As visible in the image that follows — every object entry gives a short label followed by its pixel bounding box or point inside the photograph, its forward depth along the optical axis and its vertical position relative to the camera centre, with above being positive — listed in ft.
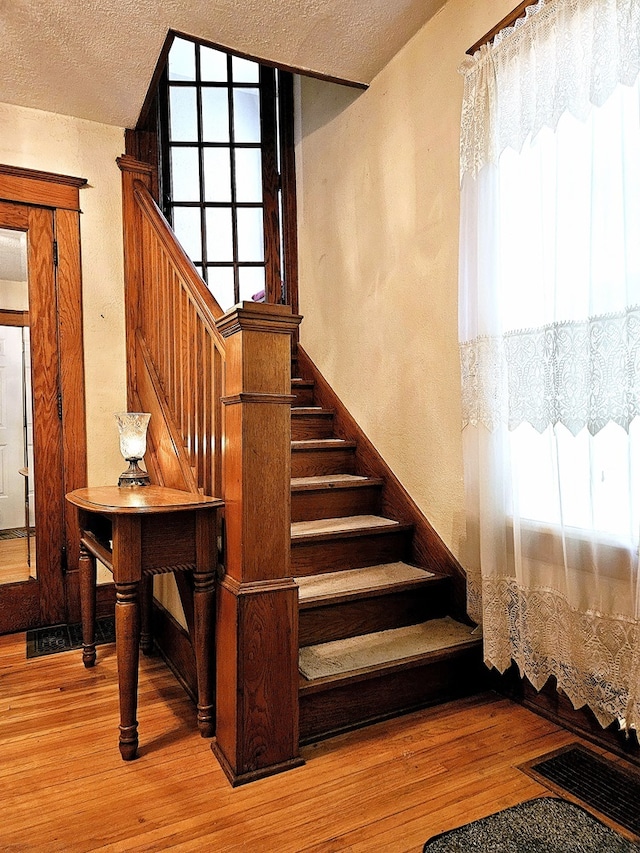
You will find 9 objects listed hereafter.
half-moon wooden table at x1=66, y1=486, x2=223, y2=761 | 6.22 -1.28
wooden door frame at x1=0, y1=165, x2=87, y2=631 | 10.11 +1.41
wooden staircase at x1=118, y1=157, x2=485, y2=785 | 5.97 -1.34
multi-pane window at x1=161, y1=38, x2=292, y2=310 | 12.58 +5.66
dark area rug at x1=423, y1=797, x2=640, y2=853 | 4.77 -3.28
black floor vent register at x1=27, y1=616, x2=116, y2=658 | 9.17 -3.13
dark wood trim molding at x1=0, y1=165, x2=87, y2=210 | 9.86 +4.20
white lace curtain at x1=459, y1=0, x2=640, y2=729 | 5.53 +0.85
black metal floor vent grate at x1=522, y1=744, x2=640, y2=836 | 5.27 -3.29
